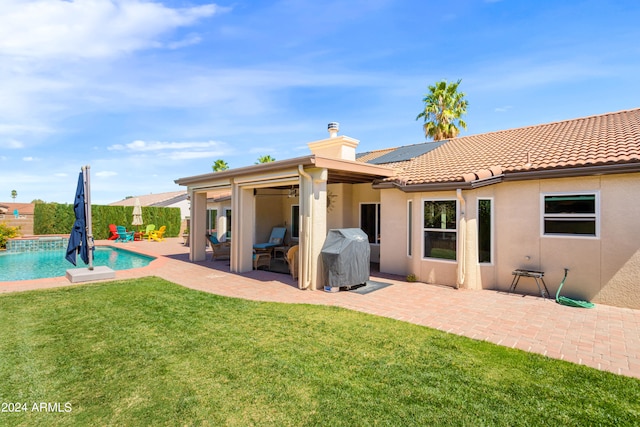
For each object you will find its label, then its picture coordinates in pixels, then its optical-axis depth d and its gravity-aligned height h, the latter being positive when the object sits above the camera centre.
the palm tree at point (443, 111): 27.36 +9.25
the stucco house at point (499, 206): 8.48 +0.39
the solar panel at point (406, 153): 15.52 +3.39
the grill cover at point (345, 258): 10.03 -1.22
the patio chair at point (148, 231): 29.45 -1.10
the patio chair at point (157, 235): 28.98 -1.40
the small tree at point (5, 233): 22.33 -0.97
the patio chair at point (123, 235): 27.97 -1.33
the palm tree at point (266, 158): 39.06 +7.39
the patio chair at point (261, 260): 13.81 -1.81
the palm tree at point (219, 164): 43.88 +7.48
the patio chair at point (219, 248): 16.52 -1.47
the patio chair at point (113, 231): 28.98 -1.02
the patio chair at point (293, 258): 11.97 -1.44
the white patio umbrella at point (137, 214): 29.06 +0.49
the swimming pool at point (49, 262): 14.13 -2.32
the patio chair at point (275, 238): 17.67 -1.15
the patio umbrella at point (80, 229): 11.00 -0.32
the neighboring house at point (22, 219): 27.89 +0.06
